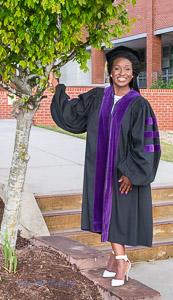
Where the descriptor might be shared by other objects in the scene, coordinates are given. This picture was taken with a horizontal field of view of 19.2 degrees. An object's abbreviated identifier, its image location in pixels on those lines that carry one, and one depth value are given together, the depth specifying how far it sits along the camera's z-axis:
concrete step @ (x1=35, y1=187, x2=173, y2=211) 5.67
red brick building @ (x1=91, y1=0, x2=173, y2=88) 21.14
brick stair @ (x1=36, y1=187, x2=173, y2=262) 5.35
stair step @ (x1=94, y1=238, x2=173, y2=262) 5.28
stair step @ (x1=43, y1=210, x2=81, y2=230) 5.45
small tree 3.36
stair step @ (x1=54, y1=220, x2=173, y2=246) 5.33
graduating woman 3.47
